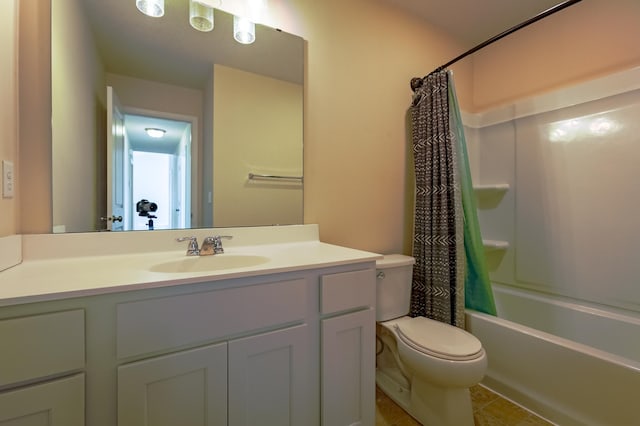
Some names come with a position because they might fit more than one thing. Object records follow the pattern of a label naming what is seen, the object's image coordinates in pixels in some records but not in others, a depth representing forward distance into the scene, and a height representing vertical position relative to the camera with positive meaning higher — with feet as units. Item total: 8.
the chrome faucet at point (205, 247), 3.97 -0.52
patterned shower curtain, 5.33 -0.25
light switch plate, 3.01 +0.35
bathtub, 3.78 -2.43
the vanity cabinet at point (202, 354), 2.16 -1.38
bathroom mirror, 3.73 +1.43
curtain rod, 4.22 +3.24
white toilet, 3.90 -2.20
